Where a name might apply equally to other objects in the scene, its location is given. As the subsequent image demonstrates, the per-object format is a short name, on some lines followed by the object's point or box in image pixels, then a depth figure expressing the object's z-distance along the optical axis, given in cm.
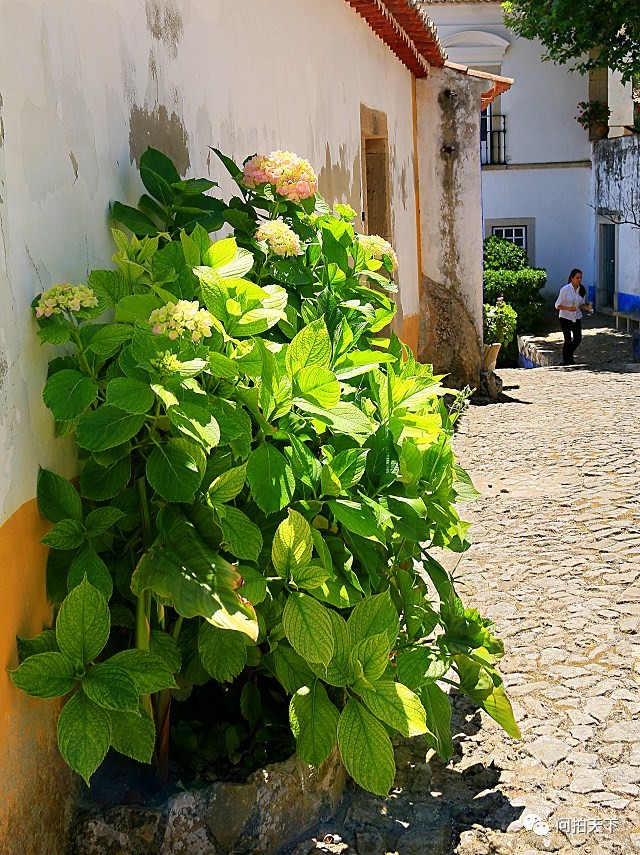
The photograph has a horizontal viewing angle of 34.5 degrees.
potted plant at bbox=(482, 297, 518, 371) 1273
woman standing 1542
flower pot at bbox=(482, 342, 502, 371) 1118
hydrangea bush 216
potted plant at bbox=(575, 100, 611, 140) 2112
